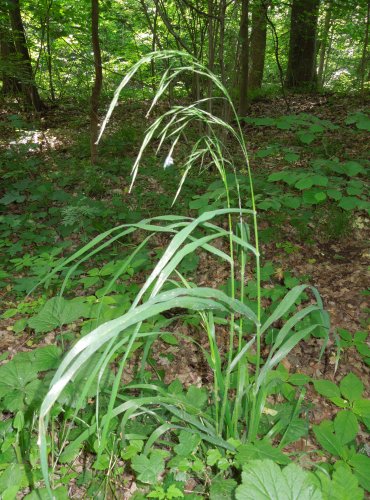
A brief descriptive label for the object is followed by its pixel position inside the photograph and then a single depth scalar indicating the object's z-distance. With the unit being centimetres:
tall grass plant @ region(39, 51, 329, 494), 69
